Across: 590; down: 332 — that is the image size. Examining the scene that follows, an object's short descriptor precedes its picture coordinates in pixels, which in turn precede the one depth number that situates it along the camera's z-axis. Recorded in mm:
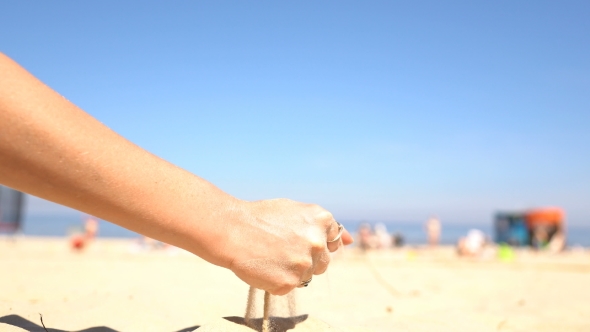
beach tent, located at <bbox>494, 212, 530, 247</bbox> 23344
